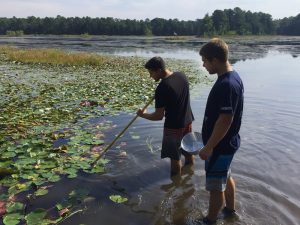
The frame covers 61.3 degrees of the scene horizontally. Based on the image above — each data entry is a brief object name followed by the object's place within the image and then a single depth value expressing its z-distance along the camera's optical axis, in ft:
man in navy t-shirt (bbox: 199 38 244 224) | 9.51
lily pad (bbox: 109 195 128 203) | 13.24
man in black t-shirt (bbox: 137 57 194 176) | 13.21
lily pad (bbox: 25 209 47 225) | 11.35
